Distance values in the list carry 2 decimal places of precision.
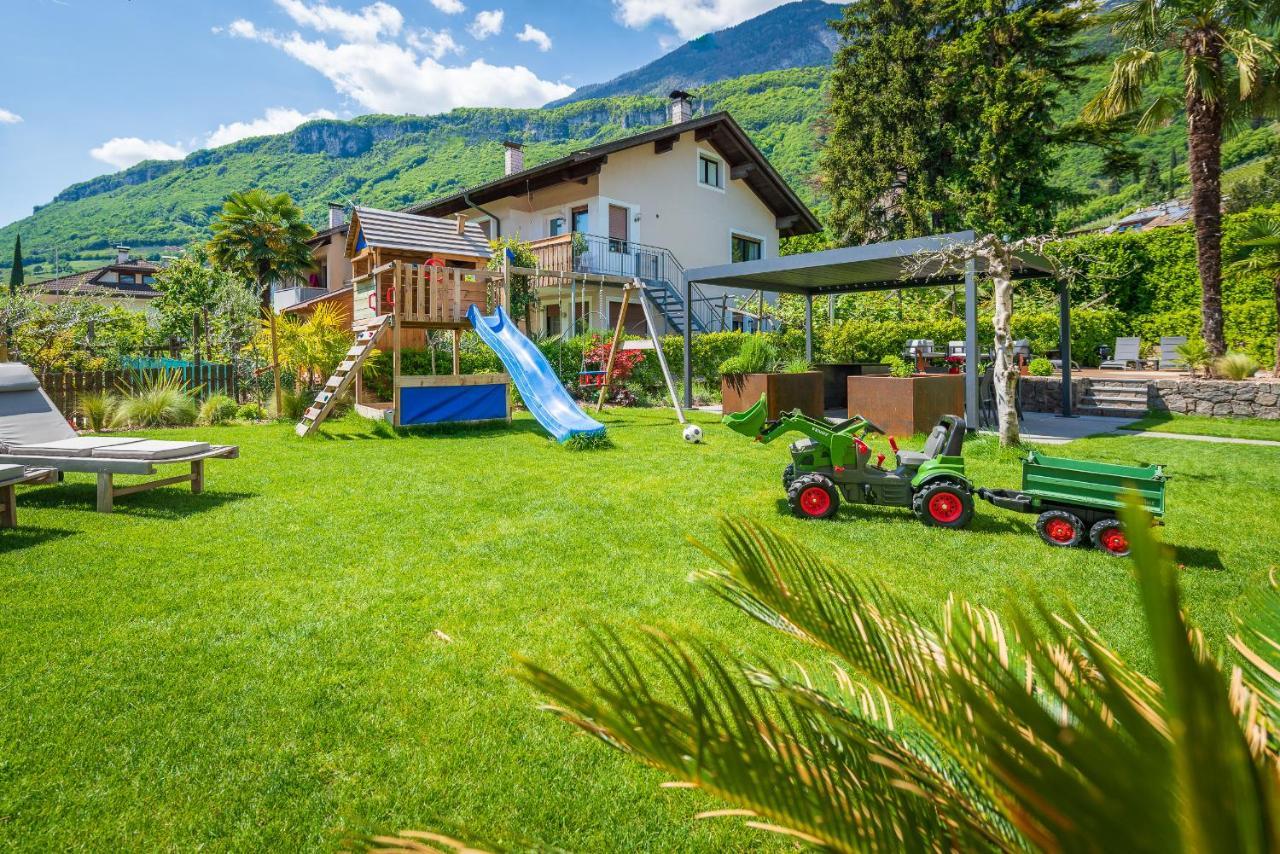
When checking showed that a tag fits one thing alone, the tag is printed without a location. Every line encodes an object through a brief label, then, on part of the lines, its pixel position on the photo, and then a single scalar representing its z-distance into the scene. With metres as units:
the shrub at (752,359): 12.36
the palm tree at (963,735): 0.41
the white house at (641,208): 21.50
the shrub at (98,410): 10.71
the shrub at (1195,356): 13.90
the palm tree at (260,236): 29.66
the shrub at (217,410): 12.30
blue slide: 9.63
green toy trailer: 4.69
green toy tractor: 5.31
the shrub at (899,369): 12.43
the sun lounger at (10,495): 4.95
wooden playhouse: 11.38
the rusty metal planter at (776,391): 11.87
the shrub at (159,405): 11.48
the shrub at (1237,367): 12.59
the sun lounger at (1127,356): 18.33
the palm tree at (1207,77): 12.95
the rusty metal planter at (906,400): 10.24
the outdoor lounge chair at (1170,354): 17.30
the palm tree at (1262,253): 12.62
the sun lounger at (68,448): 5.58
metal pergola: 9.79
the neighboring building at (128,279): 47.88
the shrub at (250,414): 12.88
